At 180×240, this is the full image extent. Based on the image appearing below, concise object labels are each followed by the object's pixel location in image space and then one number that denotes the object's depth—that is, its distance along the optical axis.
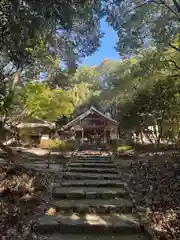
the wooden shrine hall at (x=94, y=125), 17.80
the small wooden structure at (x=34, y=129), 17.61
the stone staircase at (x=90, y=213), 2.90
